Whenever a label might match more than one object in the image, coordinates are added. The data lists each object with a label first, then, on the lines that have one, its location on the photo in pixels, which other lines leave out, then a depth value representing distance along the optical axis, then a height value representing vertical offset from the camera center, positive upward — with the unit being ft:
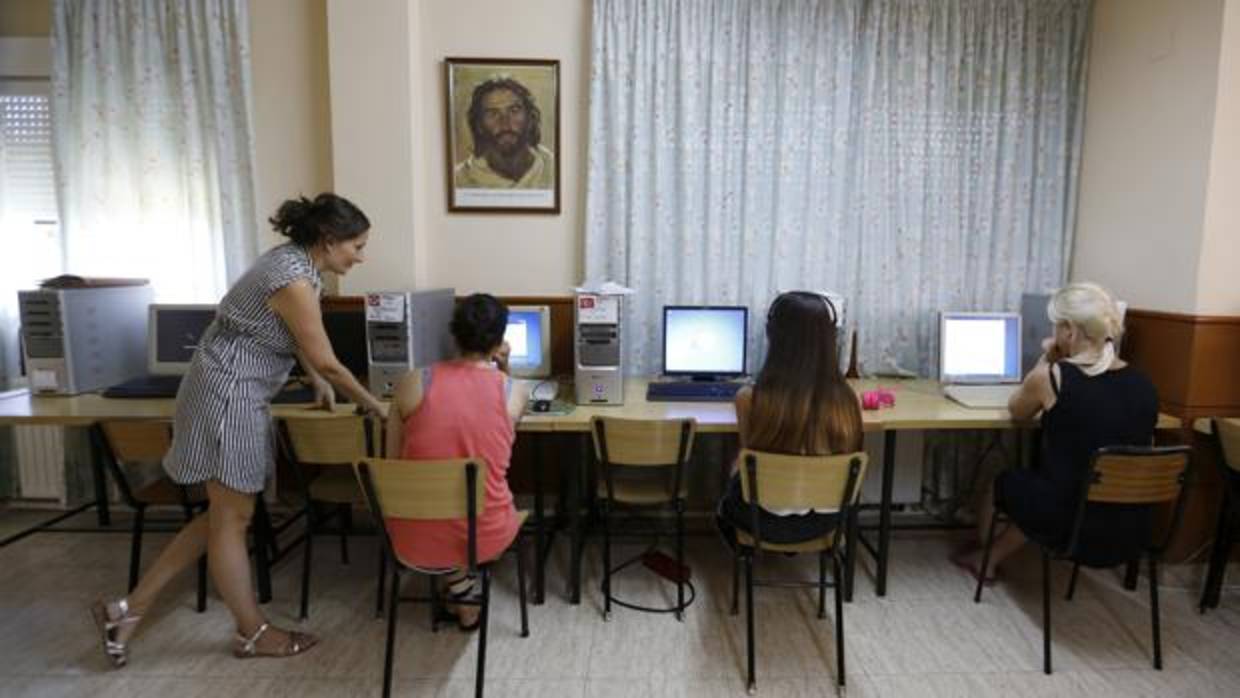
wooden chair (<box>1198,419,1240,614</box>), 7.88 -2.90
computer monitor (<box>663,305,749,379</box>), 10.31 -1.15
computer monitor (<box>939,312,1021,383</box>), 10.43 -1.21
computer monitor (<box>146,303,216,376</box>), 10.13 -1.13
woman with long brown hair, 6.98 -1.36
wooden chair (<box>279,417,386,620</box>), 7.80 -2.20
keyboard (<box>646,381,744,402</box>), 9.43 -1.77
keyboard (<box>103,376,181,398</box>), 9.39 -1.80
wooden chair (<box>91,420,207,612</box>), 7.93 -2.41
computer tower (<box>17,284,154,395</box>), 9.40 -1.14
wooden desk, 8.31 -1.93
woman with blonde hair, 7.41 -1.62
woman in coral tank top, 6.48 -1.50
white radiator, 11.16 -3.33
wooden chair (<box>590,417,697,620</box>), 7.86 -2.29
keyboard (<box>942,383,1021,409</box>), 9.04 -1.75
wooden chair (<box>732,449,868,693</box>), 6.70 -2.18
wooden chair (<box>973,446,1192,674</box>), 7.00 -2.18
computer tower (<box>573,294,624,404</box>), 8.81 -1.11
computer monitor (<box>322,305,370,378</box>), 10.00 -1.08
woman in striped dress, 7.00 -1.37
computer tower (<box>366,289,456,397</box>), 8.87 -0.99
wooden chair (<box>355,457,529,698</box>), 6.12 -2.06
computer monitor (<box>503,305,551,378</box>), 10.44 -1.17
